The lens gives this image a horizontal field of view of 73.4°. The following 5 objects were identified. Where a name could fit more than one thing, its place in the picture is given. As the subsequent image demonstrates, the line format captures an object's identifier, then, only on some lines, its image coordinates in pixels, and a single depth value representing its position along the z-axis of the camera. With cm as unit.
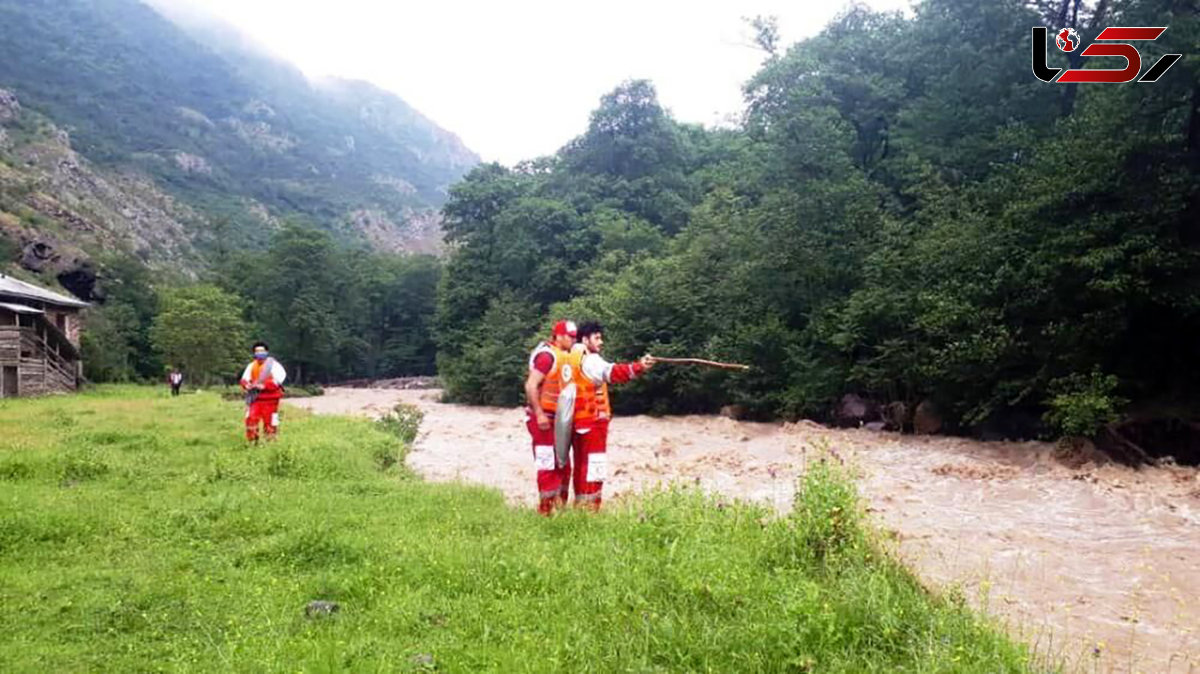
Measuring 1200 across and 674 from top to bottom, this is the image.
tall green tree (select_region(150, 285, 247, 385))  4588
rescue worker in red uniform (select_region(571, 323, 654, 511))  845
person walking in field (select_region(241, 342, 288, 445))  1381
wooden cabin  3150
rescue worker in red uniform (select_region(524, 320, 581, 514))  845
